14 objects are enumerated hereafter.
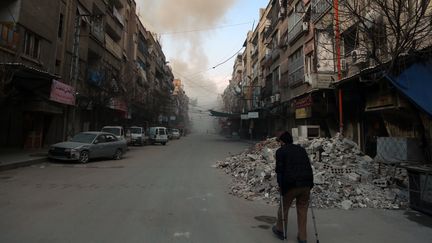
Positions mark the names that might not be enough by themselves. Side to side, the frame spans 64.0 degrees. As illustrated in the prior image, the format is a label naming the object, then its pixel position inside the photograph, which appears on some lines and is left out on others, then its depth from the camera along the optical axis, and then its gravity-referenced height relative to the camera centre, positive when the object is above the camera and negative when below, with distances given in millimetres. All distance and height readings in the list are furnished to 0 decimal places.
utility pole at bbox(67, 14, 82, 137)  21789 +4510
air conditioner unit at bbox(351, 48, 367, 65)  15381 +3897
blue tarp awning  9959 +1855
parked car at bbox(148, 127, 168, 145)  40875 +612
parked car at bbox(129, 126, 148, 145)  36281 +509
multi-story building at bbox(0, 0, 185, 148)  19172 +5228
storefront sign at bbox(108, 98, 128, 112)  33594 +3647
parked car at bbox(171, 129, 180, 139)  65363 +1266
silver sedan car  17266 -473
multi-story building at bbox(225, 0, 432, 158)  10016 +2756
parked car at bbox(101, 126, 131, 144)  28091 +764
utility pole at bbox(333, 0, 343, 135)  17266 +2002
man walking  5512 -571
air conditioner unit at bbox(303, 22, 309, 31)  24969 +8460
